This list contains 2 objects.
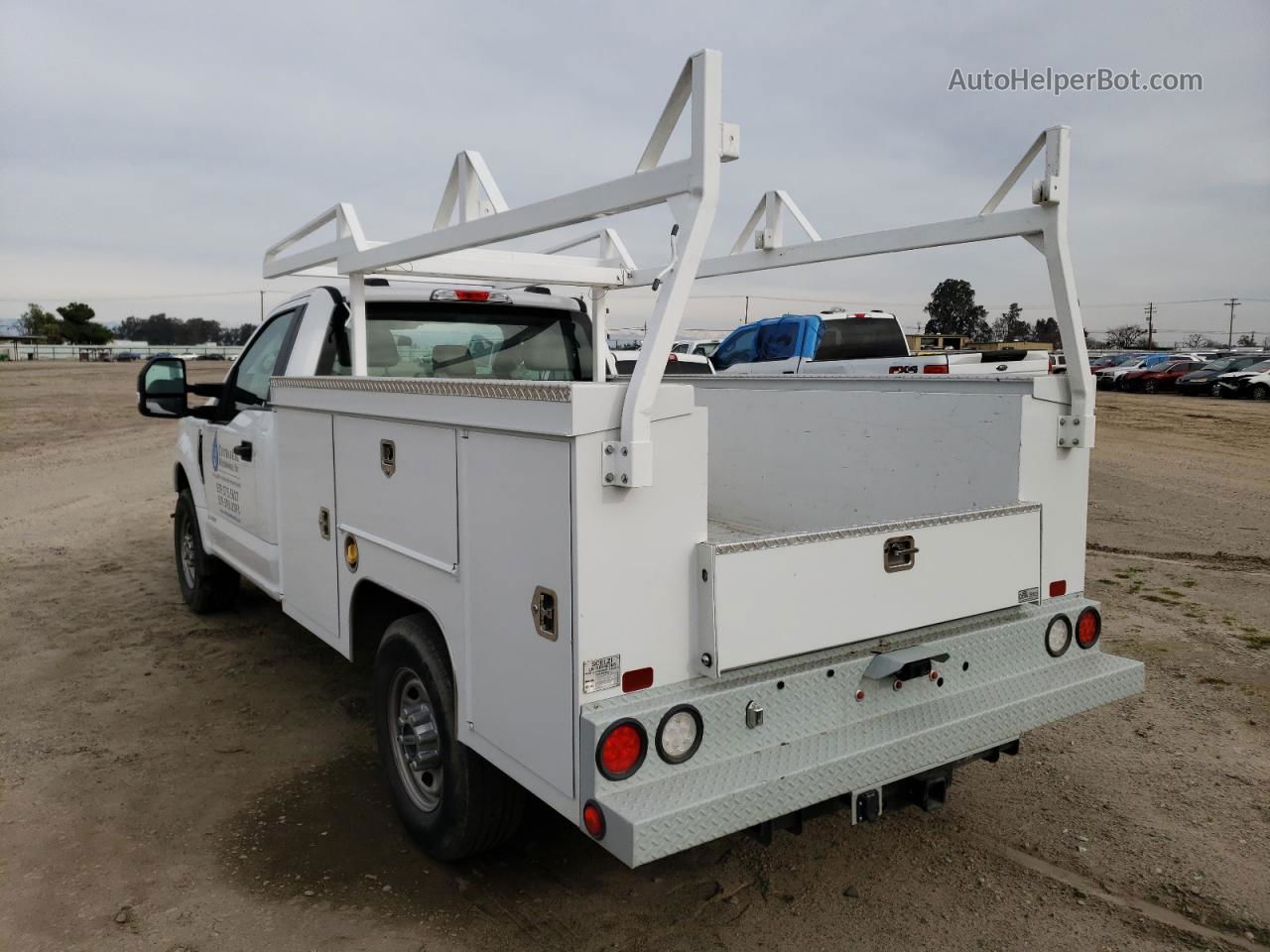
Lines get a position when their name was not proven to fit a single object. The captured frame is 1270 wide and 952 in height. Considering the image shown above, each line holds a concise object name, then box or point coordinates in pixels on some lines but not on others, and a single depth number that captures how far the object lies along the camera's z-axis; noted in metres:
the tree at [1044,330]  64.84
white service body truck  2.50
